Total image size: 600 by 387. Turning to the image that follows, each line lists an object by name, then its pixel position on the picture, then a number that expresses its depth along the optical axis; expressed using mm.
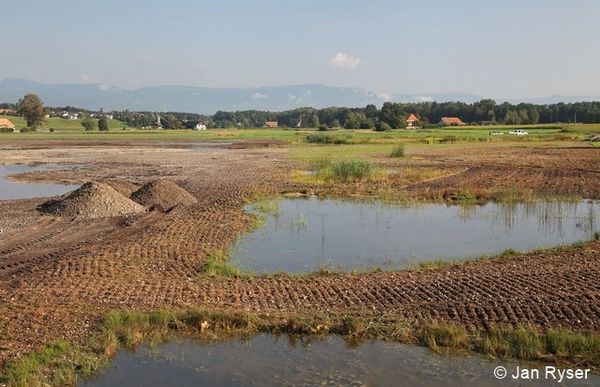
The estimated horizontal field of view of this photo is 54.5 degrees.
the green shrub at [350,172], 32194
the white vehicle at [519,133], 83469
